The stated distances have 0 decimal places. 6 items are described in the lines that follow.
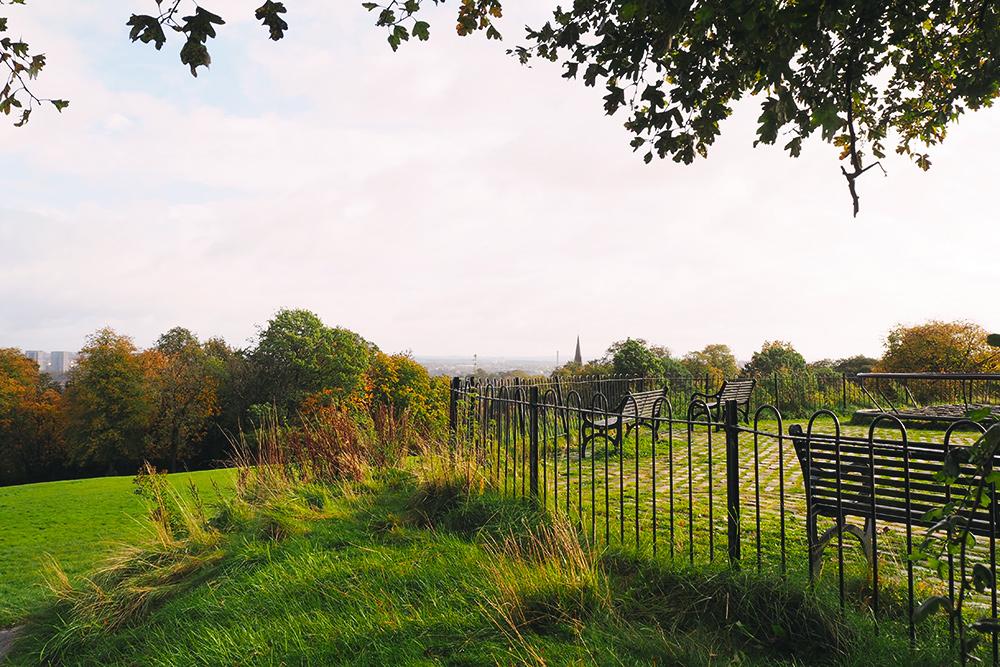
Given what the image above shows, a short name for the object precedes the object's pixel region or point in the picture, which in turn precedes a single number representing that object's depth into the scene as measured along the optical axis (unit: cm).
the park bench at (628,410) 862
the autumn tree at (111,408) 3167
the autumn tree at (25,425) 3475
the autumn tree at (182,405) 3234
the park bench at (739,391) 1103
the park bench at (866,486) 309
